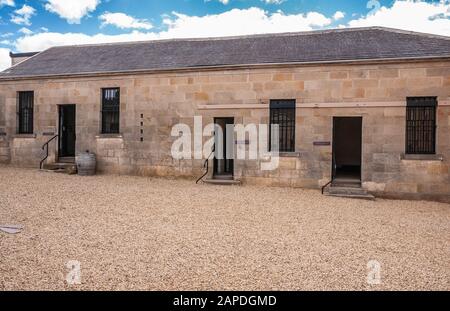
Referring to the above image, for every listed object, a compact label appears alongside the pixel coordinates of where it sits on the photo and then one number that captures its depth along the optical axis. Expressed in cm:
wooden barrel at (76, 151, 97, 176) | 1242
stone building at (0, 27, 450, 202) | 993
